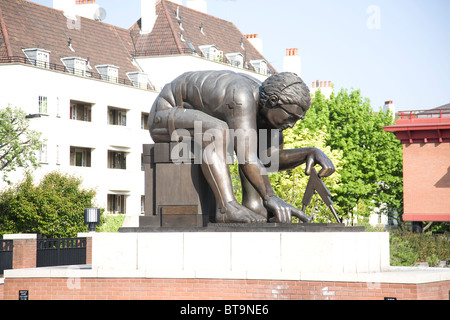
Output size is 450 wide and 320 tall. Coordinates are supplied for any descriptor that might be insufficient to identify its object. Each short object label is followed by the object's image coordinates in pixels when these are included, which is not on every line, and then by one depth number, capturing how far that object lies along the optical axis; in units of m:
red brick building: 46.03
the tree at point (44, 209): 41.00
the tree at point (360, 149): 54.78
